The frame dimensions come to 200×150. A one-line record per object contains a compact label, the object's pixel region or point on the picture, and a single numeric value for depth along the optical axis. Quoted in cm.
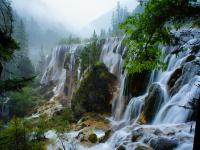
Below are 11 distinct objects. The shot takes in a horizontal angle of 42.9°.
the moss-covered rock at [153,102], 1898
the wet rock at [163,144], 1141
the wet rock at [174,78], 1962
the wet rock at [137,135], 1381
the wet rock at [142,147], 1182
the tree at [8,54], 655
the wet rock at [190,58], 1967
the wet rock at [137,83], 2607
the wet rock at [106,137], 1794
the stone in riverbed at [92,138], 1864
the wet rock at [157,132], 1341
